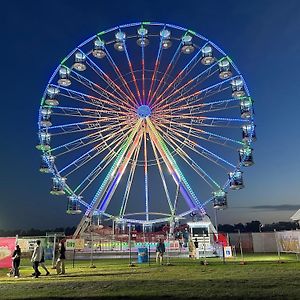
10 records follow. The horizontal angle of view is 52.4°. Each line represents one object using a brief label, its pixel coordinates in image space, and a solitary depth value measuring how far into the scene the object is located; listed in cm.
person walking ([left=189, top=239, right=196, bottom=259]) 2125
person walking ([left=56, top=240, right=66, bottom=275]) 1349
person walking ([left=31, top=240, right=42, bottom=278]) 1244
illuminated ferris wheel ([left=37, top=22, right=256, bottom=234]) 2225
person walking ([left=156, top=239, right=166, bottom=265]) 1682
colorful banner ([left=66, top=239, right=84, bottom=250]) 2386
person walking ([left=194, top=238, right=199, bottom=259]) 2024
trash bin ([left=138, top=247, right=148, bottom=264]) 1816
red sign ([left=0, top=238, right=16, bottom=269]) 1613
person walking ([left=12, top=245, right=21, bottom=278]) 1292
